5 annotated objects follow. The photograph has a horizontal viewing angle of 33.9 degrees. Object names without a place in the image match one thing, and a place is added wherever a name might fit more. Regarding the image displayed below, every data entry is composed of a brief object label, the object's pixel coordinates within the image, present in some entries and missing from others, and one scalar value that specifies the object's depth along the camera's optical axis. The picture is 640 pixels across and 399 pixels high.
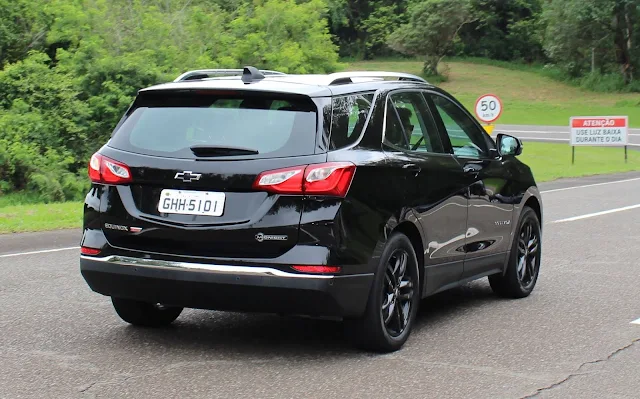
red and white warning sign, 32.91
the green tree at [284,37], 31.22
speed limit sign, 25.75
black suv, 5.84
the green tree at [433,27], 75.88
